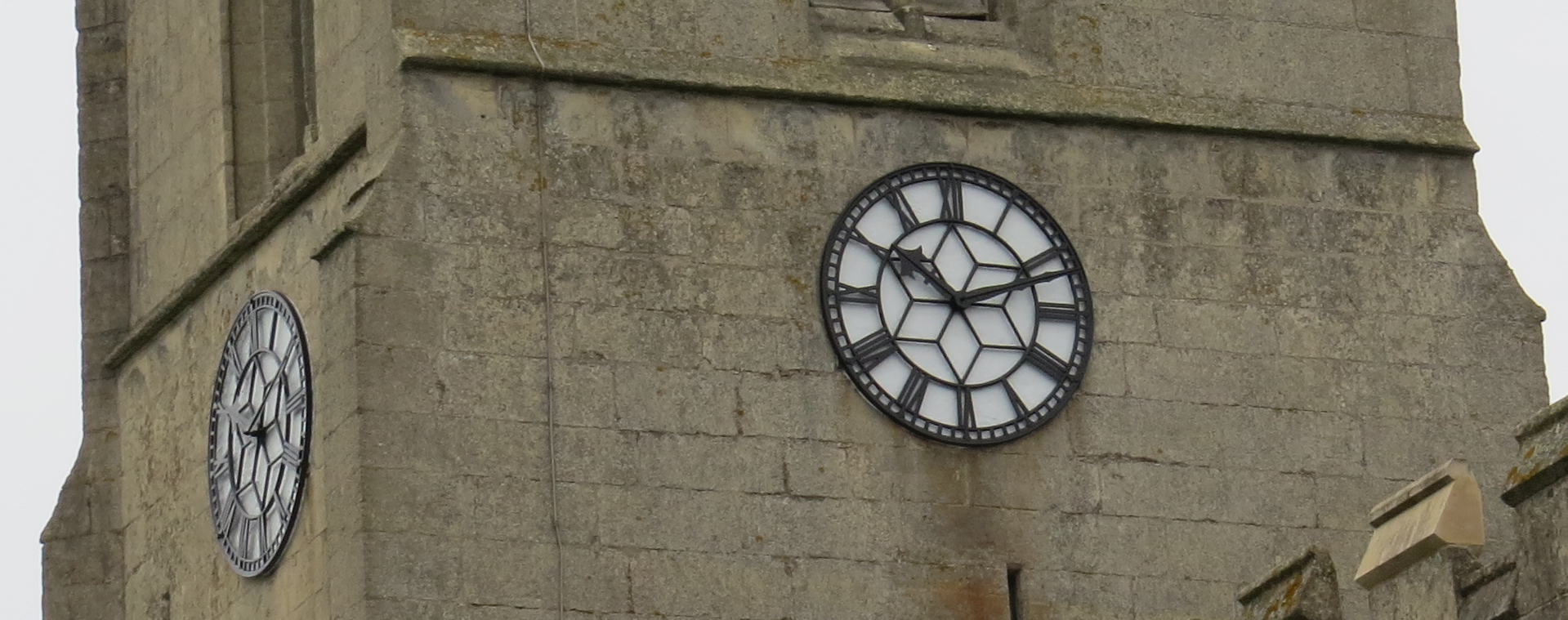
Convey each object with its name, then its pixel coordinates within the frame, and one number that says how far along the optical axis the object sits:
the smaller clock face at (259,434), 25.78
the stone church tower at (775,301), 25.00
